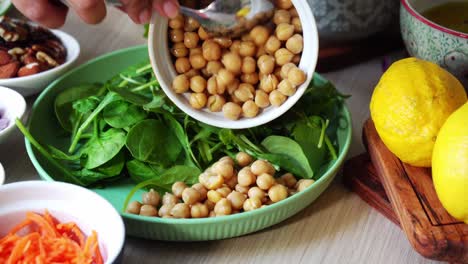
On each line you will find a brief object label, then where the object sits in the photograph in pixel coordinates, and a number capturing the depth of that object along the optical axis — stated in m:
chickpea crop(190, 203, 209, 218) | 0.75
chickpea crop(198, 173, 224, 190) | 0.79
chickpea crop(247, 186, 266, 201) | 0.77
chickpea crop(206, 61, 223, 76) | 0.84
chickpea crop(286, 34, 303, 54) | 0.81
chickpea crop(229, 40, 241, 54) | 0.84
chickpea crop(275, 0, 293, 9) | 0.81
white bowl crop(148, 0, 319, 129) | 0.79
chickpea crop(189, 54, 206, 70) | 0.84
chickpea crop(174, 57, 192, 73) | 0.84
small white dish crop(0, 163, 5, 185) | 0.80
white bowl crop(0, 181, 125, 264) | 0.70
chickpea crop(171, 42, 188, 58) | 0.84
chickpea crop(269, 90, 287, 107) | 0.82
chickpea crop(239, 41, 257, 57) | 0.83
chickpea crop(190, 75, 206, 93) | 0.83
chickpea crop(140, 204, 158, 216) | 0.76
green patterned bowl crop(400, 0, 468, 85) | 0.81
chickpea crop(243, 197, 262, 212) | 0.76
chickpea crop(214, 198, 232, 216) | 0.75
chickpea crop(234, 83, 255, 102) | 0.84
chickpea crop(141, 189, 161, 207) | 0.79
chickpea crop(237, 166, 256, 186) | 0.79
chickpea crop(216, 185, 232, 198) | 0.78
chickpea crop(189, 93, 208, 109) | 0.83
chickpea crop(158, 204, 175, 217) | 0.76
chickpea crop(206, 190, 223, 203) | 0.77
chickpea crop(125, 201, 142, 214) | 0.77
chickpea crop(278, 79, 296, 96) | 0.81
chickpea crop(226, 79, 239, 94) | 0.85
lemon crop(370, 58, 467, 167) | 0.71
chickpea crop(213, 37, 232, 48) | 0.84
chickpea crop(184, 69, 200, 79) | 0.85
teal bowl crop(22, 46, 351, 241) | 0.72
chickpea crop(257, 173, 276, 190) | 0.78
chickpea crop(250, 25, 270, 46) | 0.83
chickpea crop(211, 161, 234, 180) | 0.80
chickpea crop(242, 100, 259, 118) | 0.83
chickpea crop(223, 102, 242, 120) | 0.83
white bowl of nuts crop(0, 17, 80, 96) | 0.99
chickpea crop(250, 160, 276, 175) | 0.80
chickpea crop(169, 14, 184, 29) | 0.82
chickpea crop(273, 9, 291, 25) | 0.82
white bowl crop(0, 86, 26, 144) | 0.87
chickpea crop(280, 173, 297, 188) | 0.82
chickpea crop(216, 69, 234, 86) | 0.83
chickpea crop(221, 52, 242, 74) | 0.83
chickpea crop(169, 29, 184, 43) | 0.83
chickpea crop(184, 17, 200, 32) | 0.82
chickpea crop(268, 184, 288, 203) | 0.76
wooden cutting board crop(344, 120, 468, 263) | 0.67
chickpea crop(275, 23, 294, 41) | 0.81
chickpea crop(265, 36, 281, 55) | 0.82
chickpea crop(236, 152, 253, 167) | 0.84
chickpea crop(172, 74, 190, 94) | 0.83
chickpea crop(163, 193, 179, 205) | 0.78
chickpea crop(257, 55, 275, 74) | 0.82
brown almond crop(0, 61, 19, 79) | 0.98
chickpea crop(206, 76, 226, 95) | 0.83
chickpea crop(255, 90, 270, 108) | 0.83
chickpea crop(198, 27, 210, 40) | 0.83
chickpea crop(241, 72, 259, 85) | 0.85
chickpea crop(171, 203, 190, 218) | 0.74
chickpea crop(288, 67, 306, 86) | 0.79
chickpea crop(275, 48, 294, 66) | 0.82
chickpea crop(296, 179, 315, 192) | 0.78
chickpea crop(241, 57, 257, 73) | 0.83
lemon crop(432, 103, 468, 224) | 0.65
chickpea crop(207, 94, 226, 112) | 0.84
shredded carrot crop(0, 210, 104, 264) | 0.67
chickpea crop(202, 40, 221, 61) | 0.83
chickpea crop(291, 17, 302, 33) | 0.81
